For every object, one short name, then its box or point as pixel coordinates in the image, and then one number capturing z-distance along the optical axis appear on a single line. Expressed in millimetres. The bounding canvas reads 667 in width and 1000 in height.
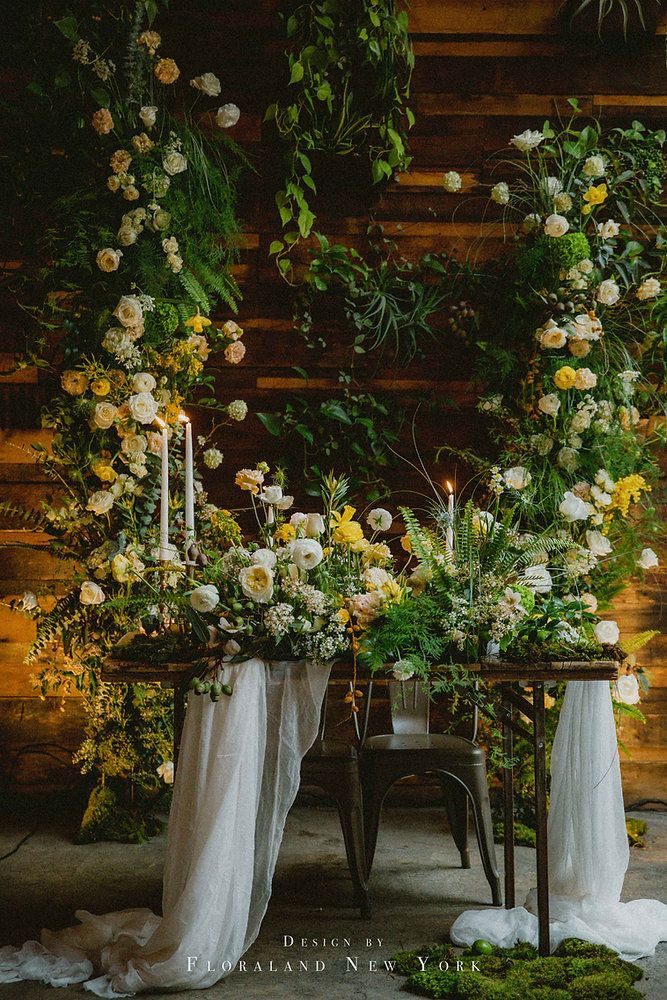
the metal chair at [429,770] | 2910
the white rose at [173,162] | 3459
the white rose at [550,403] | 3682
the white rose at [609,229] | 3777
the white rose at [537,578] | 2510
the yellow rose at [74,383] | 3420
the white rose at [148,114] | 3418
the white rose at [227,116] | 3697
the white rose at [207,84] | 3697
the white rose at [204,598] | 2311
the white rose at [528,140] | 3811
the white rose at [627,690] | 3215
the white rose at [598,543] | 3377
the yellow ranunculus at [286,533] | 2617
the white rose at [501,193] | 3863
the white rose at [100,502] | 3357
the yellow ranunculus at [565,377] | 3646
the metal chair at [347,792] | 2828
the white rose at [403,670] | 2320
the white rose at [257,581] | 2348
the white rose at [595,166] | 3787
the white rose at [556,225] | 3709
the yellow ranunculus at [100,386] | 3408
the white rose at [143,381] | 3398
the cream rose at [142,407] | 3248
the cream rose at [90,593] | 3330
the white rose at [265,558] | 2395
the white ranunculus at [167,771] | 3355
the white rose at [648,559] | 3684
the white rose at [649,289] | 3801
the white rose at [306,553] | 2389
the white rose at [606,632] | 2887
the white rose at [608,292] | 3744
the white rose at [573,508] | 2900
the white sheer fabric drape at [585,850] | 2590
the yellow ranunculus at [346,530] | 2535
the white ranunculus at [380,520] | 2702
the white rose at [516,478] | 3602
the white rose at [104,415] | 3357
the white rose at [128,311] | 3363
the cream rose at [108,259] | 3369
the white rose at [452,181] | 3930
